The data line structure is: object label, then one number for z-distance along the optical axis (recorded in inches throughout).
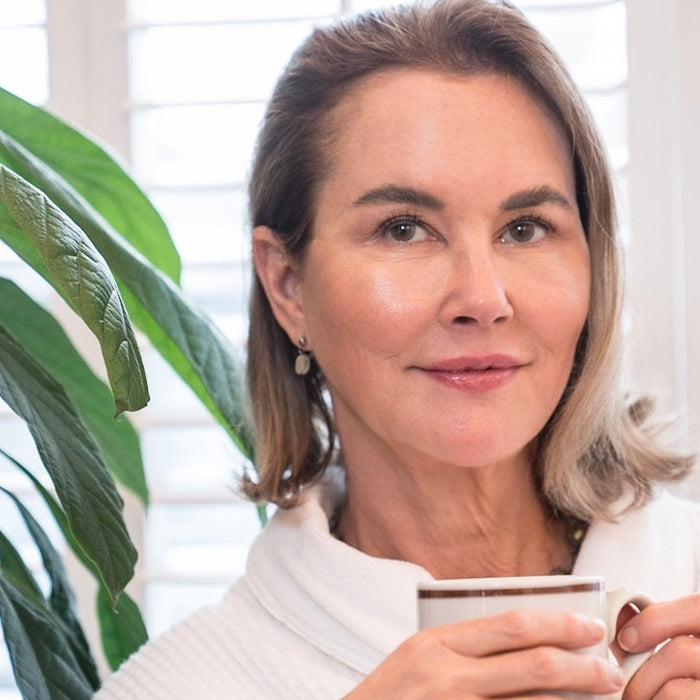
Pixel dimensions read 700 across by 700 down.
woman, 43.4
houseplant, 34.5
